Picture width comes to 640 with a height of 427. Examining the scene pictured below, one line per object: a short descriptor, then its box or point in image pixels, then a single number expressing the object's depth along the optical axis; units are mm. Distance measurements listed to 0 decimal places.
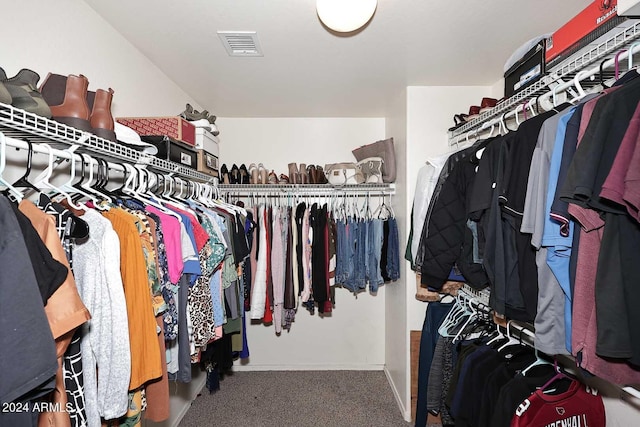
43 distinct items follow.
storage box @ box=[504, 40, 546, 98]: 1374
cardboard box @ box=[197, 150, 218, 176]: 2141
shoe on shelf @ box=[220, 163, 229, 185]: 2832
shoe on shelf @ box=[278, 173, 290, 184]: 2875
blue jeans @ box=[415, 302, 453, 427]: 2100
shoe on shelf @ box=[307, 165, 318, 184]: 2844
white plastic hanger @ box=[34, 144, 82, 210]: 926
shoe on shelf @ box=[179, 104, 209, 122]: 2164
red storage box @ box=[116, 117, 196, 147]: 1765
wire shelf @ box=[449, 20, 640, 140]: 983
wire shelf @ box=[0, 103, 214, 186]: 802
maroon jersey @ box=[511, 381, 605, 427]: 1227
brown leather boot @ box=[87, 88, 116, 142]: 1180
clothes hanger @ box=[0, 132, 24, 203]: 773
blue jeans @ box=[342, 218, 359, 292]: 2711
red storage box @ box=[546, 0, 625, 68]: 1033
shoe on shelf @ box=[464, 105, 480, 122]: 2021
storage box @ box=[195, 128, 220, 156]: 2172
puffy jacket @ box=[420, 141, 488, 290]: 1632
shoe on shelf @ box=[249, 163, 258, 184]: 2816
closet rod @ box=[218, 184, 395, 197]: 2781
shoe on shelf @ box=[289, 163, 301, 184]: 2846
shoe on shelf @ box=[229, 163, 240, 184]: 2834
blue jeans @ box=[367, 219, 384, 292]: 2699
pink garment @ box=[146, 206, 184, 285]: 1262
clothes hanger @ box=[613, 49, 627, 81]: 963
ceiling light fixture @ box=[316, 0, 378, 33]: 1346
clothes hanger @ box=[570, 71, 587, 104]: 1086
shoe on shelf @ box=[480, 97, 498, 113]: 1903
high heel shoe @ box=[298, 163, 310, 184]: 2863
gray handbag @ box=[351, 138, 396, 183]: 2674
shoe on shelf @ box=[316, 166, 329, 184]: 2850
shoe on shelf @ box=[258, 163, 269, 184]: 2826
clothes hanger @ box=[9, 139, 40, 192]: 839
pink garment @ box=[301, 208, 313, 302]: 2650
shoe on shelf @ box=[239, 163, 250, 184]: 2830
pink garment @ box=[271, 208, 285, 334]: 2646
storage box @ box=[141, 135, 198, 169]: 1669
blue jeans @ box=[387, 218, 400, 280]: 2598
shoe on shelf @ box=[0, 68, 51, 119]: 882
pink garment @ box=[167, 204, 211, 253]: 1456
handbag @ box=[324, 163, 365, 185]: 2783
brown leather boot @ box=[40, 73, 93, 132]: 1061
